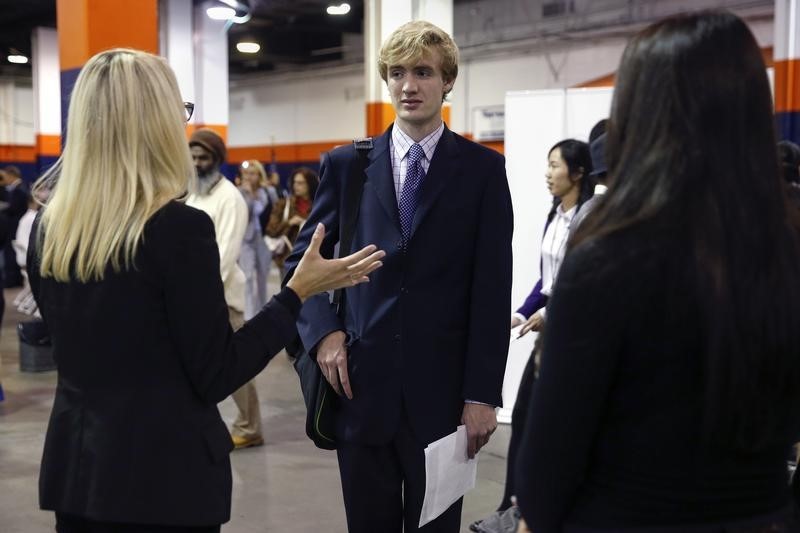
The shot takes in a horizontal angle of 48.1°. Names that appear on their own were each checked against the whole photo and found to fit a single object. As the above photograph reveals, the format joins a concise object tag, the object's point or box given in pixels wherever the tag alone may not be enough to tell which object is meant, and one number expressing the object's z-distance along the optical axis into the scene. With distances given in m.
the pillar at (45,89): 14.87
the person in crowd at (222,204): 4.24
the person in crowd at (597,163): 2.55
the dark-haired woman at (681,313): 1.11
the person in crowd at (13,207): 11.11
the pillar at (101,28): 4.57
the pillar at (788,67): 9.29
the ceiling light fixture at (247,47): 16.48
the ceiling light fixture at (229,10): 11.39
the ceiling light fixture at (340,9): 13.86
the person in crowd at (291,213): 7.83
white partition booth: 5.09
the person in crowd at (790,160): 3.74
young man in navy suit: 2.10
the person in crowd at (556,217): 3.44
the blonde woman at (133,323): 1.54
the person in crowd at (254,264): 7.77
